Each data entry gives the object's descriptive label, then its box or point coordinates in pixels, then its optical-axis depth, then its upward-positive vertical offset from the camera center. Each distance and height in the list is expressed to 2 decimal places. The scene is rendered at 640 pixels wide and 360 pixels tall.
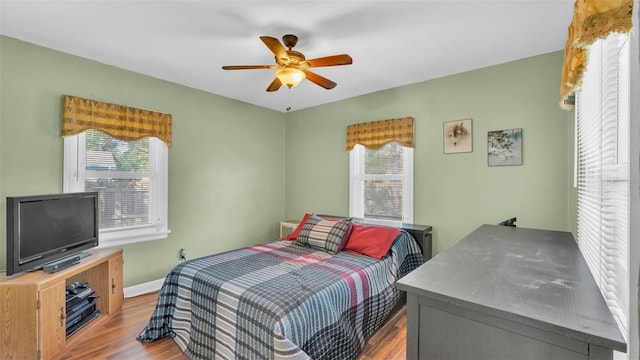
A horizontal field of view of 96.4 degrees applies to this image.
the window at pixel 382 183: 3.50 -0.05
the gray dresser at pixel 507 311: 0.77 -0.38
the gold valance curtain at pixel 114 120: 2.66 +0.59
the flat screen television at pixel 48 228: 2.00 -0.40
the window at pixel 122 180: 2.79 -0.02
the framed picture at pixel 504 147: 2.76 +0.32
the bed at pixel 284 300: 1.74 -0.84
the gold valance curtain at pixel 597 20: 0.77 +0.47
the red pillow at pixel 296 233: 3.37 -0.65
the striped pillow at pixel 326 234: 2.92 -0.59
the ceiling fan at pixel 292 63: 2.12 +0.89
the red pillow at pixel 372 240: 2.75 -0.60
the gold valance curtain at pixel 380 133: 3.43 +0.59
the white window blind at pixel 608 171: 0.90 +0.04
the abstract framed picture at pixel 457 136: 3.04 +0.47
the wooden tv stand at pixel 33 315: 1.94 -0.95
